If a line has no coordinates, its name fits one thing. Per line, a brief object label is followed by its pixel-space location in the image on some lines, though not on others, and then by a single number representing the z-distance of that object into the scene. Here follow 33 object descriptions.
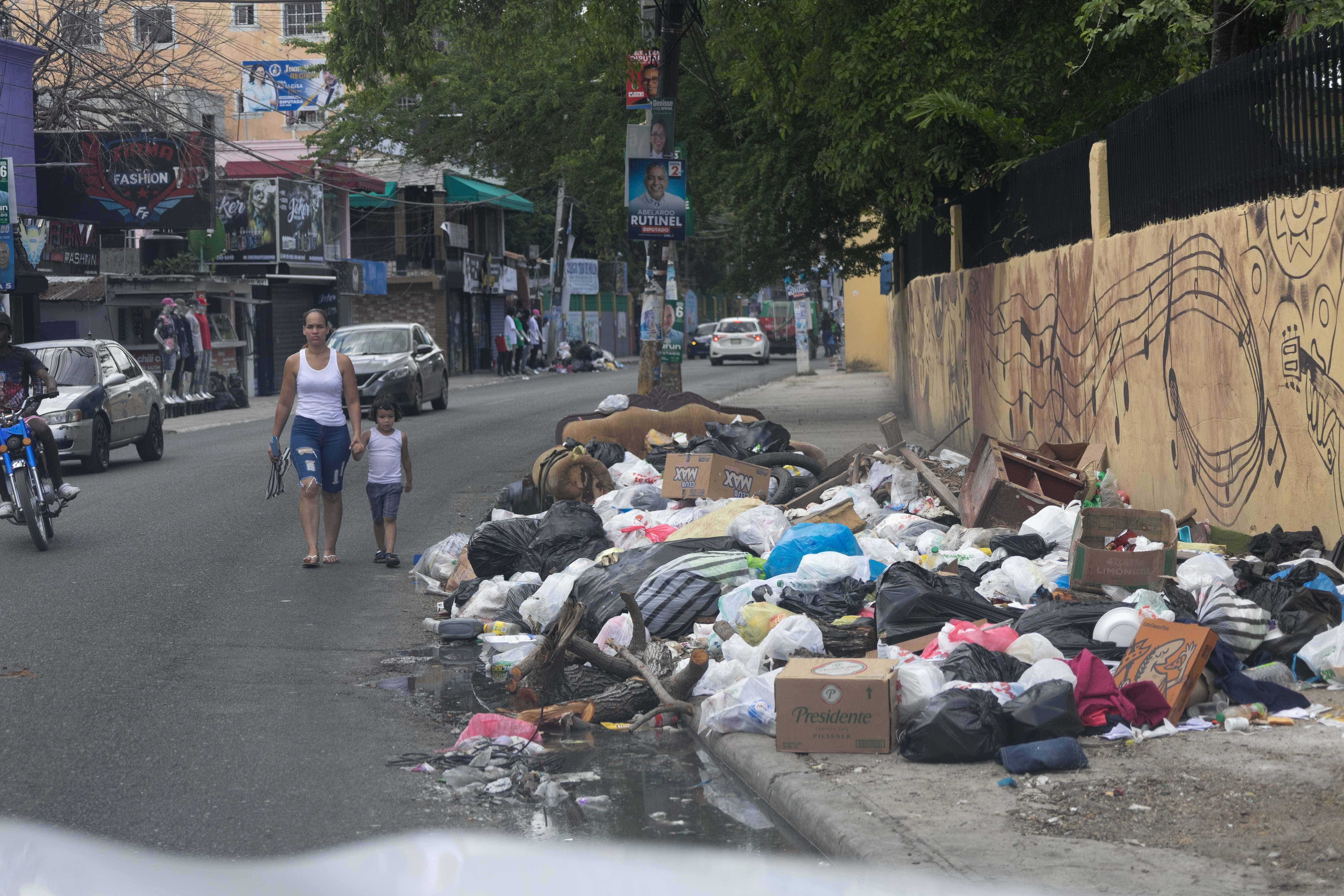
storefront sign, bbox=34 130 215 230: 50.34
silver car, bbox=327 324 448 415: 48.41
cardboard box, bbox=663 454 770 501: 21.66
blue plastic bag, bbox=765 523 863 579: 15.84
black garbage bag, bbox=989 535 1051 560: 16.06
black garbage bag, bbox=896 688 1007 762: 10.00
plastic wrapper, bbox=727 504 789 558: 17.39
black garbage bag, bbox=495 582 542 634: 15.95
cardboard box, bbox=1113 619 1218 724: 10.68
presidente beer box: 10.37
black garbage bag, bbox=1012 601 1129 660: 12.23
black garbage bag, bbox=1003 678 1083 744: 10.12
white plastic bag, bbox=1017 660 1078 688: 10.92
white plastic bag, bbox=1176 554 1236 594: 13.37
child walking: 20.00
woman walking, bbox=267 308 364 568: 19.30
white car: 98.37
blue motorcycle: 20.95
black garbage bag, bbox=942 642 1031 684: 11.29
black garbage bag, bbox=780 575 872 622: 13.98
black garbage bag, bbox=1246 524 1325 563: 13.95
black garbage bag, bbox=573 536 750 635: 14.92
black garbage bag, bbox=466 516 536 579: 17.91
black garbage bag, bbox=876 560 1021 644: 12.98
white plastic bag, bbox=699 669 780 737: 11.12
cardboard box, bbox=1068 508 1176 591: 13.66
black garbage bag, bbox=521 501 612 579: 17.81
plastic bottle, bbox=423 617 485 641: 15.37
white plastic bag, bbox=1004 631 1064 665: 11.65
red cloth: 10.63
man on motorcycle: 22.33
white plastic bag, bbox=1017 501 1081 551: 16.56
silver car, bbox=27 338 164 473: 32.75
